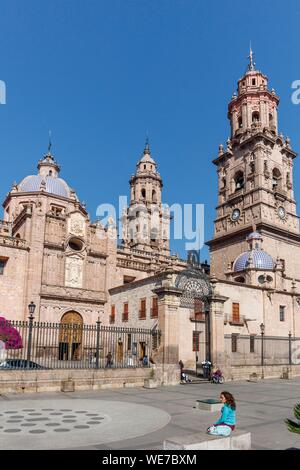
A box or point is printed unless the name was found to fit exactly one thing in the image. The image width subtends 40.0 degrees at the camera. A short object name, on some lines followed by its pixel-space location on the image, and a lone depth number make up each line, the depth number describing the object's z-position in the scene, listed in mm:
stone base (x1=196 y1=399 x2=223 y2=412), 13562
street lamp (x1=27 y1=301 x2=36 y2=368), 17495
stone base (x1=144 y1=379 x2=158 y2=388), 20469
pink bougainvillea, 28541
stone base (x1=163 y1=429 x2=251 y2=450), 6848
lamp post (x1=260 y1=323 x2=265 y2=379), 28522
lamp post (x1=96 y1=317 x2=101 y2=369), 19433
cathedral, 31795
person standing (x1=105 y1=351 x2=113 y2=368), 21366
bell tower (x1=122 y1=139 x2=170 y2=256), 62688
